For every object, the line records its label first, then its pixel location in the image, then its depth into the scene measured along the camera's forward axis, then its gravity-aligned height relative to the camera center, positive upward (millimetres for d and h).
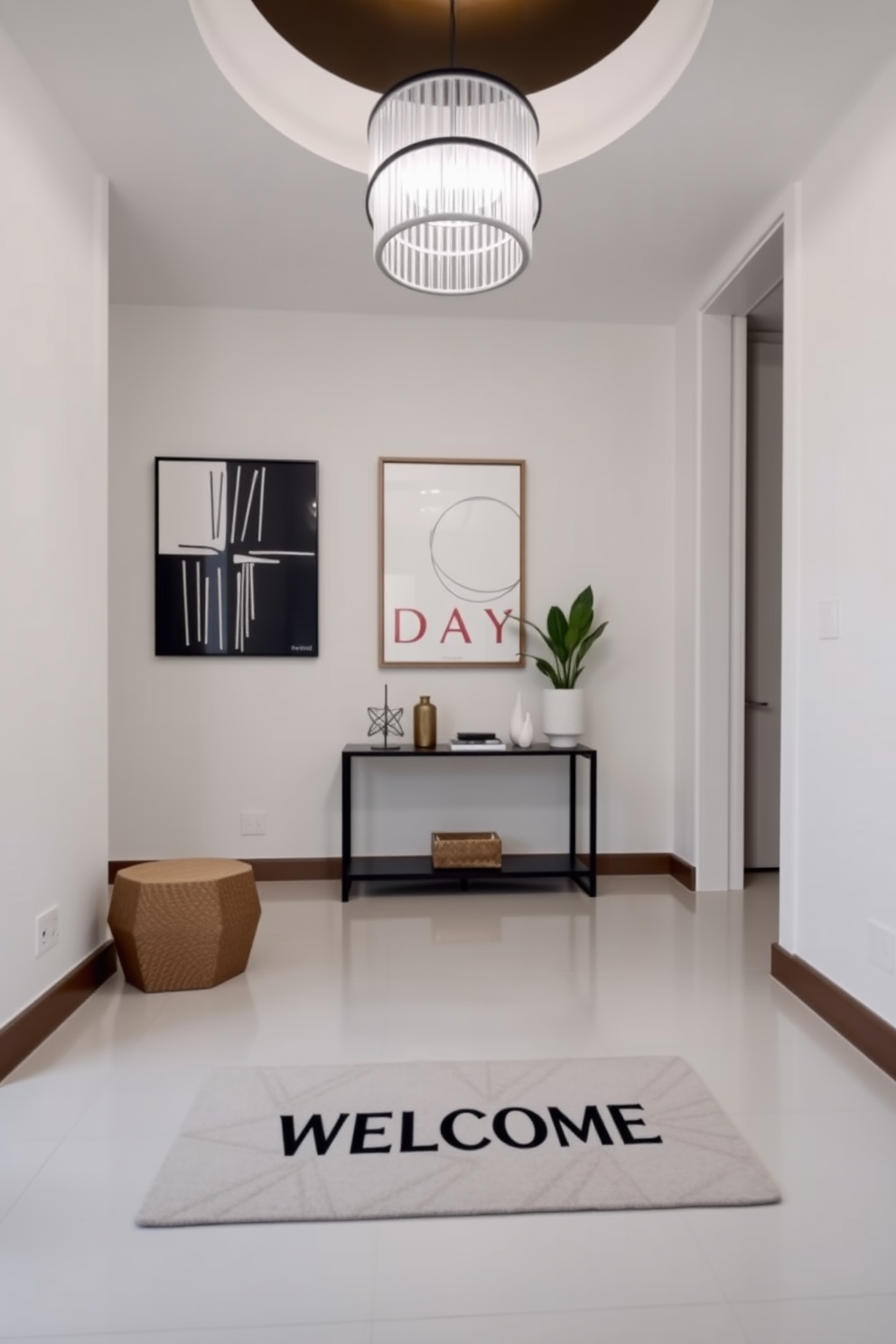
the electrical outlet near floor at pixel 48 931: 2299 -754
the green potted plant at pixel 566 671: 3820 -22
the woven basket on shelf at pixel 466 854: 3738 -843
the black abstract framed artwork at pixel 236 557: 3900 +508
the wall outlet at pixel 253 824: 3936 -751
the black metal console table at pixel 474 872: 3631 -918
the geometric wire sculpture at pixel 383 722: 3973 -269
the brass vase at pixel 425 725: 3754 -269
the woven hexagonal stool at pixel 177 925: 2564 -811
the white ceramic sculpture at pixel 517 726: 3785 -274
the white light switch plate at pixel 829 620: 2447 +143
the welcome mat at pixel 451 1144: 1551 -999
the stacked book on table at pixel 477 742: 3691 -345
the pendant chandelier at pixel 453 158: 2025 +1249
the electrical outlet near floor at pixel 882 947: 2141 -731
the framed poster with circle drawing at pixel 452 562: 3994 +502
